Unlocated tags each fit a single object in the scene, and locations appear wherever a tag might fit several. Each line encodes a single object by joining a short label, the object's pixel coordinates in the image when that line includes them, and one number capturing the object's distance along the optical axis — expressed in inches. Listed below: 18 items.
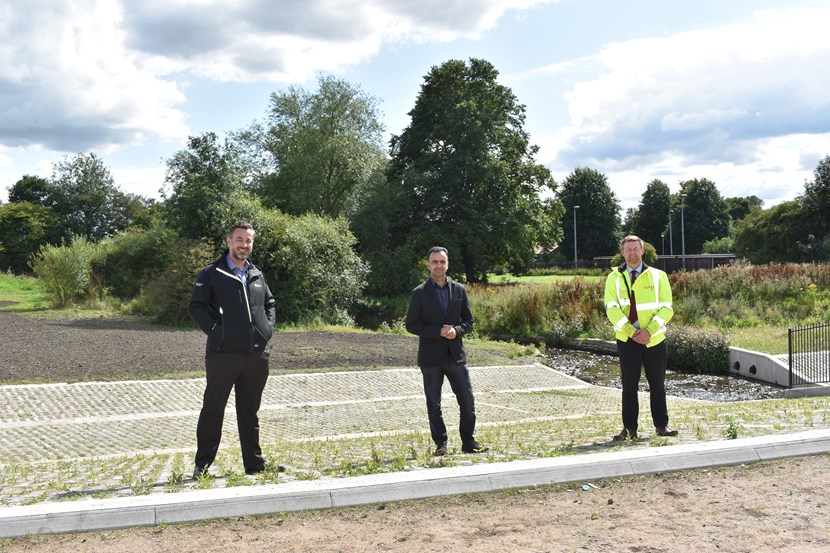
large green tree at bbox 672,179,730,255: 3730.3
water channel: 749.3
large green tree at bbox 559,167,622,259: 3592.5
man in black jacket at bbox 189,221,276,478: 254.1
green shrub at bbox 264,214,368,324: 1127.0
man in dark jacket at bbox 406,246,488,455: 298.7
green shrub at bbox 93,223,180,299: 1395.2
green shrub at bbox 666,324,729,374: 892.0
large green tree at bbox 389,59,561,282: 1786.4
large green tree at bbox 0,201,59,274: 2733.8
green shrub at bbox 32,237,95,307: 1267.2
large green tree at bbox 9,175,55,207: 3284.9
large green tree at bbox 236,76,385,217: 1946.4
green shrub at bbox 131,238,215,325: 1060.5
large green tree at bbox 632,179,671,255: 3745.1
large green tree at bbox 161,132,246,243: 1178.6
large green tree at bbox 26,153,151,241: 2977.4
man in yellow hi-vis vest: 309.4
